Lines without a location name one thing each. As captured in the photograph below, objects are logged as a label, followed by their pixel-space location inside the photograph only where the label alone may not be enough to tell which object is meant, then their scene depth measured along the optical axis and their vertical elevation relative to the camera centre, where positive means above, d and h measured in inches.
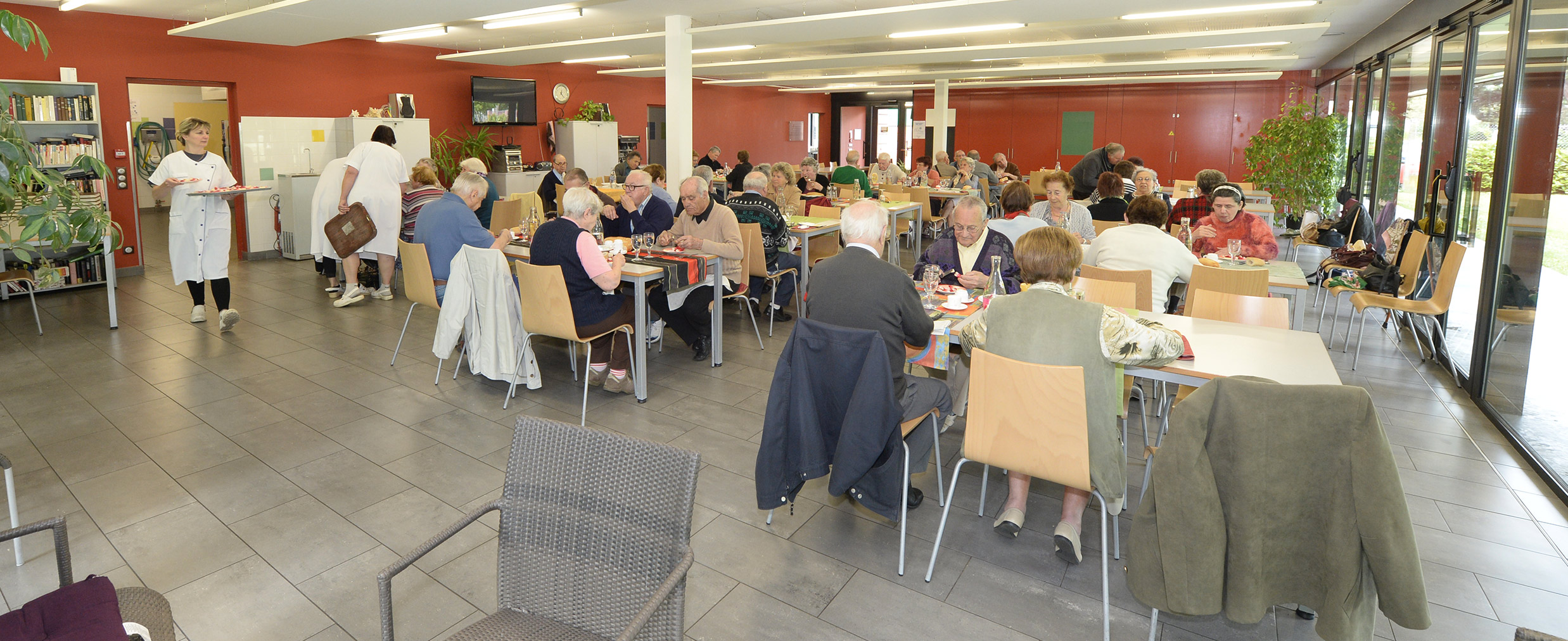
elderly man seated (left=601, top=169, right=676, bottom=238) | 238.7 -6.2
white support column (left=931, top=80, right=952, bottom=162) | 640.4 +57.1
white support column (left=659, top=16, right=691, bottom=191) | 349.1 +35.6
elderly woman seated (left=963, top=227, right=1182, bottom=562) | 103.0 -17.8
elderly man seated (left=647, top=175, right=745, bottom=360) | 214.7 -14.1
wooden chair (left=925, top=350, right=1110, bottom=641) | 97.7 -26.4
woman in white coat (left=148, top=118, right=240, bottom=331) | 246.1 -8.4
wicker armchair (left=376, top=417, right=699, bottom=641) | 68.6 -28.8
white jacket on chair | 183.0 -27.3
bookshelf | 301.4 +20.4
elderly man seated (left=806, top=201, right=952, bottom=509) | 119.3 -15.5
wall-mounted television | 512.7 +53.6
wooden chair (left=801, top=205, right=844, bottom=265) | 299.4 -17.9
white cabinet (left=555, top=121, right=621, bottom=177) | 548.4 +29.9
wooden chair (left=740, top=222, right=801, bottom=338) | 234.7 -14.6
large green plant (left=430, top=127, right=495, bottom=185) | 485.4 +23.0
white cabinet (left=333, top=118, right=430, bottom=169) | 415.2 +27.2
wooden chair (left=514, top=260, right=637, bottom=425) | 169.9 -22.5
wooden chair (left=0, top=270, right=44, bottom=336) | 246.8 -27.0
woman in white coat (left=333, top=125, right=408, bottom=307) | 291.3 -0.3
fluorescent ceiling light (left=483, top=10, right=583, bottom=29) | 359.6 +73.1
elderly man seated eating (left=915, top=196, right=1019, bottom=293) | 174.2 -10.9
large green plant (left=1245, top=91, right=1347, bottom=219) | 375.2 +19.2
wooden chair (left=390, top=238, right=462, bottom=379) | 197.0 -20.3
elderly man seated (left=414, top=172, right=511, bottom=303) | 204.1 -10.0
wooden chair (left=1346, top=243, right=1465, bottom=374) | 199.3 -23.4
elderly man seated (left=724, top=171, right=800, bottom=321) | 241.9 -7.1
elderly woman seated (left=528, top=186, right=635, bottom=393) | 172.6 -14.5
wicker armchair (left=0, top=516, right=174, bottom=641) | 71.2 -36.1
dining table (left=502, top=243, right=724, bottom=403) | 181.6 -25.4
